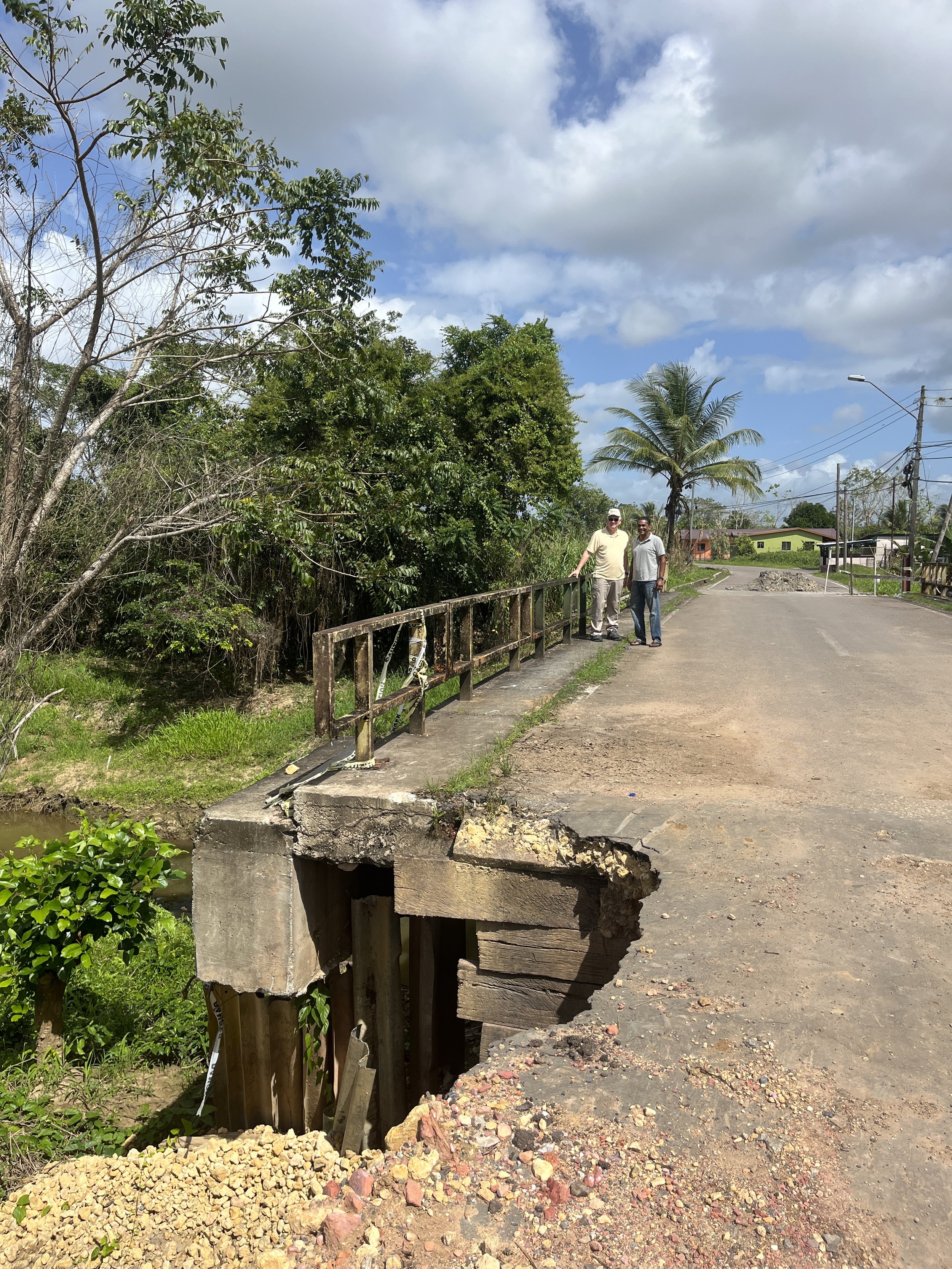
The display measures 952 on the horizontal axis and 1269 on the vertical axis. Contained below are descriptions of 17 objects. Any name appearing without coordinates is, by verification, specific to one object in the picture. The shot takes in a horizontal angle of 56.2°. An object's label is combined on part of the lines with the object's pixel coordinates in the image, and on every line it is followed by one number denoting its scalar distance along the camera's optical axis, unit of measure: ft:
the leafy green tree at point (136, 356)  28.07
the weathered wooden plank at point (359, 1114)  16.33
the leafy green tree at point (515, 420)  50.80
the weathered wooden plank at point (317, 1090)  17.79
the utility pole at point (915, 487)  90.99
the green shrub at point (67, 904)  17.89
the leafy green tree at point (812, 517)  331.57
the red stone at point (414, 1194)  7.92
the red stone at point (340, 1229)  7.74
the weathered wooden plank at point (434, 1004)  18.06
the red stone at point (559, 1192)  7.71
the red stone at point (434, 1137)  8.46
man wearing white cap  36.55
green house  263.70
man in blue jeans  36.01
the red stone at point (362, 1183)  8.20
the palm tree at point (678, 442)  98.94
